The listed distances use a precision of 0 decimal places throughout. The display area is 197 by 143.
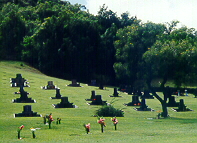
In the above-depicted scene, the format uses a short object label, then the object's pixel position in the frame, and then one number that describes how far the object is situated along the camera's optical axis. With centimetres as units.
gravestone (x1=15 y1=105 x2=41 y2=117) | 2961
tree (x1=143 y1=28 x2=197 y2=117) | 3108
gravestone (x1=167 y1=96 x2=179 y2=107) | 4144
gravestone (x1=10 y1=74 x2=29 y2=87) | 5060
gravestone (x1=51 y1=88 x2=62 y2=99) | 4294
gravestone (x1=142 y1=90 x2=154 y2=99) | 4916
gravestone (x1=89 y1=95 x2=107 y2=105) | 4028
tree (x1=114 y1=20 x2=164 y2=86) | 3644
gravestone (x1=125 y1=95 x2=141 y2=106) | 4072
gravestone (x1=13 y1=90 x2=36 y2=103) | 3891
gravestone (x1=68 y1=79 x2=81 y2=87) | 5759
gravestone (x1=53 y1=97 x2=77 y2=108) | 3688
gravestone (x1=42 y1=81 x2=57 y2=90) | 5112
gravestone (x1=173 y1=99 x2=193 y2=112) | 3764
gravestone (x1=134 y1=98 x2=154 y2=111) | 3733
